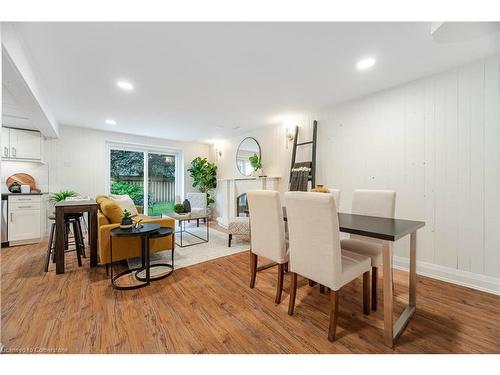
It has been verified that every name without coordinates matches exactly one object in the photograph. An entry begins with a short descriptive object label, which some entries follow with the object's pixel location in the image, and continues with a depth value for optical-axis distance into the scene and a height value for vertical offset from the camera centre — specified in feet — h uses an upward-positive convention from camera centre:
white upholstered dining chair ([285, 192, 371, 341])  4.81 -1.55
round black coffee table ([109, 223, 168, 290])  7.34 -1.92
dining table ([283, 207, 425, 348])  4.68 -1.43
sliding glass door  17.31 +0.83
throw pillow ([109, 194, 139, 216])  10.69 -0.92
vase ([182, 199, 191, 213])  15.39 -1.42
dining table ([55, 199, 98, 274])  8.29 -1.59
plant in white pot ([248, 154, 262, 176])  15.21 +1.65
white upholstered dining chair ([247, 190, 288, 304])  6.32 -1.34
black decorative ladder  11.76 +1.47
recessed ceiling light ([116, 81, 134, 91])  8.74 +4.25
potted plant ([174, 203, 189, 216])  14.03 -1.51
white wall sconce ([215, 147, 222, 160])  20.20 +3.16
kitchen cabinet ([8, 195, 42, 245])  11.68 -1.84
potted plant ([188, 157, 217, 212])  19.93 +1.06
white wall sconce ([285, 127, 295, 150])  13.33 +3.18
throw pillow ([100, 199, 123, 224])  8.68 -1.06
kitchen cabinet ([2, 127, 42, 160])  12.43 +2.56
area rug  9.56 -3.39
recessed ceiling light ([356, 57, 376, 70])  7.07 +4.22
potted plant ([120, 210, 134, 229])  7.98 -1.35
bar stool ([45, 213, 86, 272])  8.86 -2.11
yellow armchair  8.25 -2.41
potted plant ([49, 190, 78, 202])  12.50 -0.60
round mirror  16.27 +2.61
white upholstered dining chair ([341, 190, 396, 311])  6.22 -0.90
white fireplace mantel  14.76 -0.14
